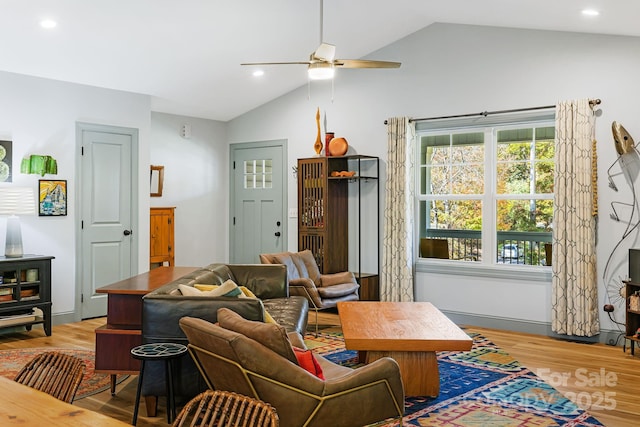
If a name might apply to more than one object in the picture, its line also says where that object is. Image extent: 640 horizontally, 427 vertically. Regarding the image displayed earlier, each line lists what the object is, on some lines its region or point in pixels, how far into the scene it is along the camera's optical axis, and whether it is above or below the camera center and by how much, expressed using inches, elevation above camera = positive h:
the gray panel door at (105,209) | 267.4 +2.8
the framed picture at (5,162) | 238.5 +21.1
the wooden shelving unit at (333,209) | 287.1 +2.9
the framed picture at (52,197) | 250.1 +7.5
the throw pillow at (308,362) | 114.7 -28.0
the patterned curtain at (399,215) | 275.3 +0.1
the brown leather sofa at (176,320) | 141.6 -25.1
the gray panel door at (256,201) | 330.0 +8.2
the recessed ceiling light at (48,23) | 206.7 +66.0
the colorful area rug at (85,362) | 171.0 -47.7
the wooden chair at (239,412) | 72.0 -23.8
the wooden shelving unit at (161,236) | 307.2 -11.0
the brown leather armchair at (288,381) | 107.3 -30.1
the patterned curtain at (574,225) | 227.3 -3.8
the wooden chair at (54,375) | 83.0 -22.3
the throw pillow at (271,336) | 109.2 -22.0
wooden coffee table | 156.9 -33.1
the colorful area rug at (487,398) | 145.1 -48.7
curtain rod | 227.8 +43.0
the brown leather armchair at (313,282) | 233.6 -27.2
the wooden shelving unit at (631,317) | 209.5 -35.6
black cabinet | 227.6 -29.2
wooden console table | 160.4 -30.8
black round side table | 134.3 -31.1
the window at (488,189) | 250.7 +11.3
